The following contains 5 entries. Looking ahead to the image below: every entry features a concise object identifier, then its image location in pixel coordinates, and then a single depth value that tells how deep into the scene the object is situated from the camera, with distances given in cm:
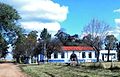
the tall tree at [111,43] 6851
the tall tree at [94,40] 4844
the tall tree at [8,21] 1864
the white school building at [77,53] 5851
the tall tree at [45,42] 5338
